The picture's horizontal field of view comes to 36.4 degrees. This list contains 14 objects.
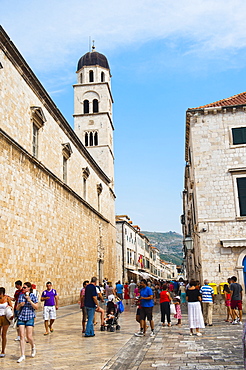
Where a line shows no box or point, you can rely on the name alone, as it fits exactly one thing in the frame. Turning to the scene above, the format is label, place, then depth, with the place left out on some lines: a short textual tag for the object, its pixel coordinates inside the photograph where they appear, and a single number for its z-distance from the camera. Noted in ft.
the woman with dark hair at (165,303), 39.93
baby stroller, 36.12
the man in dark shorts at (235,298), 38.81
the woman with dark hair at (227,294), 43.29
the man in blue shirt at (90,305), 32.19
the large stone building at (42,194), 47.83
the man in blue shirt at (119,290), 70.46
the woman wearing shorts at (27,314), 23.80
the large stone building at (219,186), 53.36
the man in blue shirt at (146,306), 33.37
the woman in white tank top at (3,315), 23.62
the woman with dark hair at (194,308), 32.63
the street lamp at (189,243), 59.27
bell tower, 132.36
